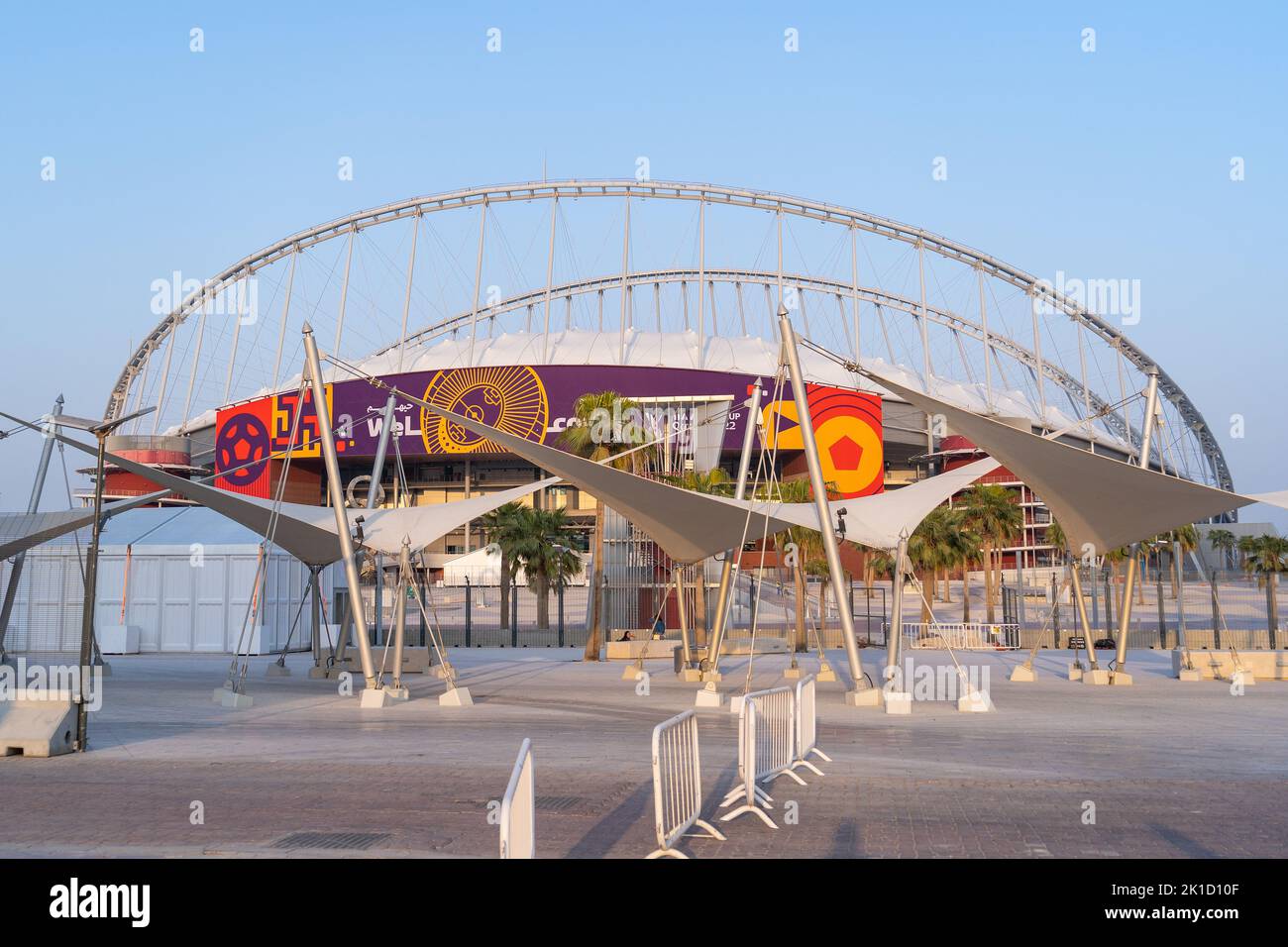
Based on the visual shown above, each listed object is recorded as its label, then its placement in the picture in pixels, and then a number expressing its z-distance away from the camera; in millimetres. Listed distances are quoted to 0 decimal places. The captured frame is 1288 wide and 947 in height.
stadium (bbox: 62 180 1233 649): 83312
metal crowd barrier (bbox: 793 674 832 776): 14523
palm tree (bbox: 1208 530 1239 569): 96438
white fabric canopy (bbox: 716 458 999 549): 27594
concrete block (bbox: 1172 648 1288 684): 32656
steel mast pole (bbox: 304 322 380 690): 24000
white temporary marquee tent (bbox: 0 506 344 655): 44688
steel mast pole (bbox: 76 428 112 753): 17031
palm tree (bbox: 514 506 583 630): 53719
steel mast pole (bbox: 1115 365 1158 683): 29781
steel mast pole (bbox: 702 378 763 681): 27906
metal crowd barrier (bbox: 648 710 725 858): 9336
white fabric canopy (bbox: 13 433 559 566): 27984
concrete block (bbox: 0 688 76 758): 16516
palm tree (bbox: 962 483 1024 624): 65688
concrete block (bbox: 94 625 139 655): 44031
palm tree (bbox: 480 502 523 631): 54125
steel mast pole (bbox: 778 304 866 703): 23078
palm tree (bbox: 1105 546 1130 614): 54594
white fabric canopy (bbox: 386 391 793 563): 24094
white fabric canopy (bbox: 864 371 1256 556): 22172
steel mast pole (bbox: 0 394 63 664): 28422
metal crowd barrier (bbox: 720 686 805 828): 11172
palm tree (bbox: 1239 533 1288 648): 58006
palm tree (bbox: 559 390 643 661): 41906
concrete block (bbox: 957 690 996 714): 22734
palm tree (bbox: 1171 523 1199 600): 59244
